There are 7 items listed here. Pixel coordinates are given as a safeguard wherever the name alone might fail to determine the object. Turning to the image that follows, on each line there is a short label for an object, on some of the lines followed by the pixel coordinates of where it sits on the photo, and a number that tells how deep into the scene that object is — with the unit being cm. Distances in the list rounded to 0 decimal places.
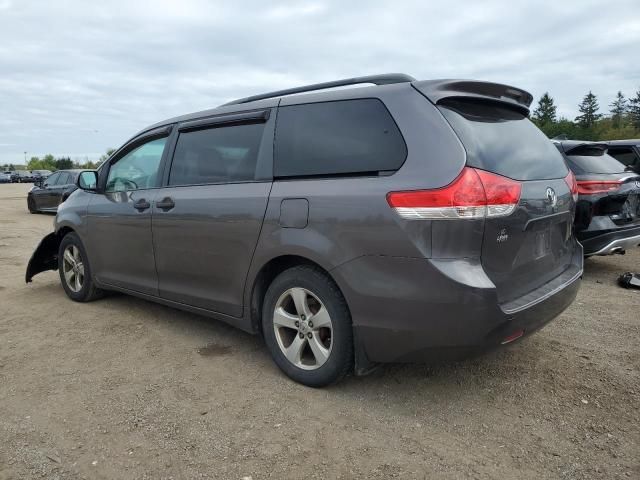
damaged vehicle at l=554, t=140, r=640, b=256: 561
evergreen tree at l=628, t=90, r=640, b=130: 9120
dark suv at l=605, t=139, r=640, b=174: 717
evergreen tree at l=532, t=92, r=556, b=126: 10311
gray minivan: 258
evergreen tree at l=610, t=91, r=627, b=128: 10551
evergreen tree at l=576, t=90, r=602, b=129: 10781
